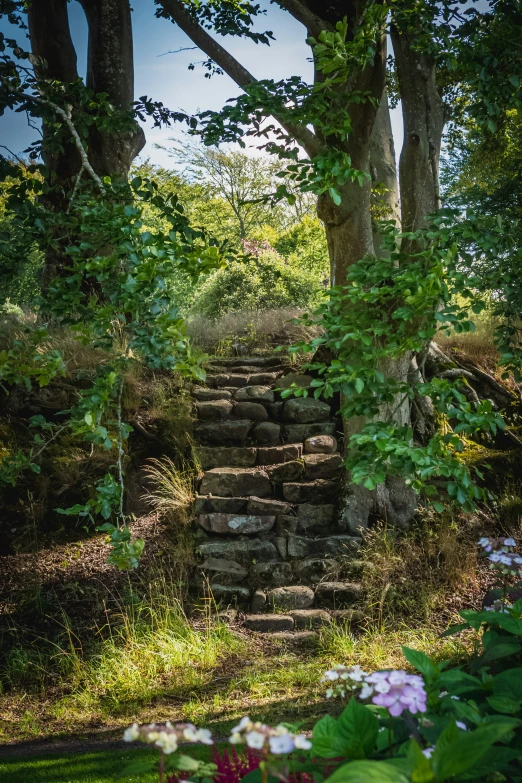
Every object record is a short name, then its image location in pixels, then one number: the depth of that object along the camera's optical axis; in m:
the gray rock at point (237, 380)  7.77
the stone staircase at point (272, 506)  5.44
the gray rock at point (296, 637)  5.01
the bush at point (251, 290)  11.03
